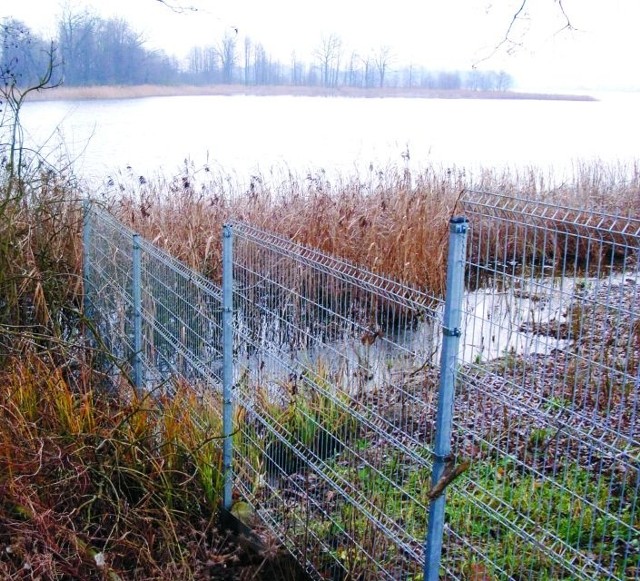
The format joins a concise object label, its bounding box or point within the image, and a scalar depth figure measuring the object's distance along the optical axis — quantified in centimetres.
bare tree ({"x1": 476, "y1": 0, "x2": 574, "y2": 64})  677
